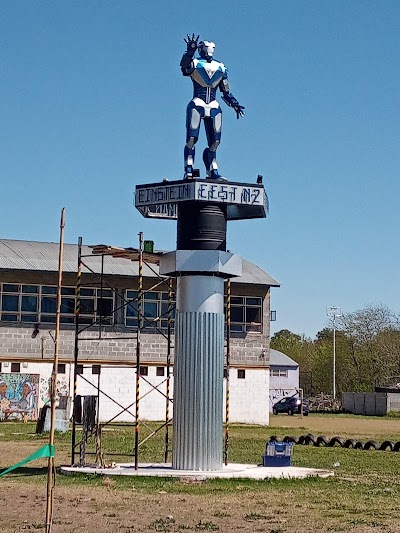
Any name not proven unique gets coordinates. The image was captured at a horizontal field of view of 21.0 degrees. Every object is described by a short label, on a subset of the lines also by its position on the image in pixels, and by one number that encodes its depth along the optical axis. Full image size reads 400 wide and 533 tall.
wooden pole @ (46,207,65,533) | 13.31
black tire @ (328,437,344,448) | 35.19
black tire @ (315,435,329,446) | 35.44
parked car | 71.75
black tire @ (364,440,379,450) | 34.27
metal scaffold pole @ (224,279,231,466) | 25.72
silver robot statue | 25.03
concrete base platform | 22.81
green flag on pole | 13.55
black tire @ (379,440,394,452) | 33.84
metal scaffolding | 23.98
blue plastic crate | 25.42
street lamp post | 90.76
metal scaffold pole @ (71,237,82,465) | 24.44
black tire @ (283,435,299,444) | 36.53
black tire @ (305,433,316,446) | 36.16
